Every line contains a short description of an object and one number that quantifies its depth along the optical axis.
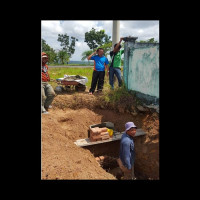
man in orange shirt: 4.49
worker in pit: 3.56
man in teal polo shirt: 5.66
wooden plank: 4.58
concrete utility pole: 5.50
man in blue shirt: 5.60
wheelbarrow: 5.74
